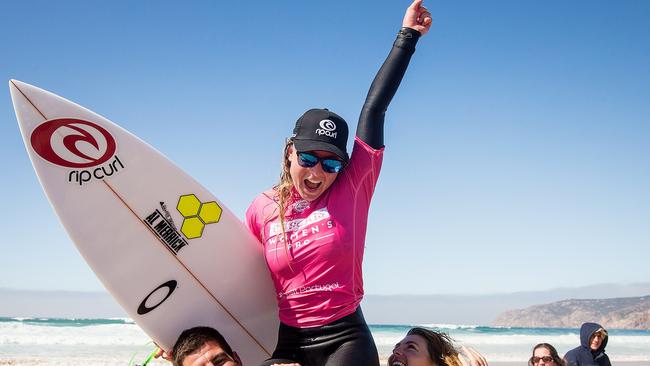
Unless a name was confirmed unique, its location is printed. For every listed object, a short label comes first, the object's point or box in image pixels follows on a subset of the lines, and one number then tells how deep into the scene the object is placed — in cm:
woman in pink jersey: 267
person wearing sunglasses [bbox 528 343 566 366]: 500
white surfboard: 331
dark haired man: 273
